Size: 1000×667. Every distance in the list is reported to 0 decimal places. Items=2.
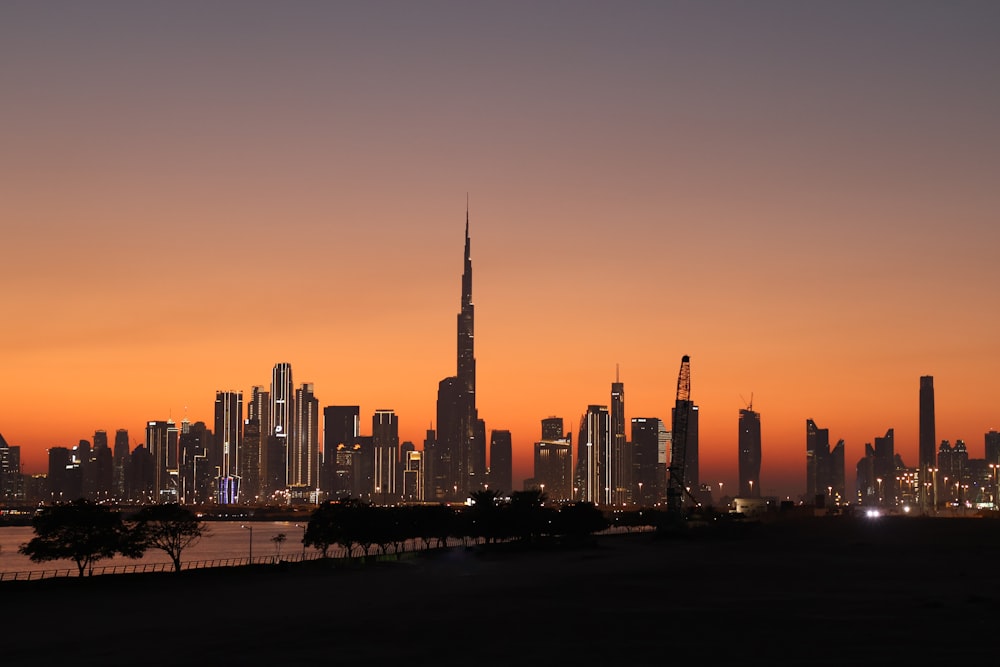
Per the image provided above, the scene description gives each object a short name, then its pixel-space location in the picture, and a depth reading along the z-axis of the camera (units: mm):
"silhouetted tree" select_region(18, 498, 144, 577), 144625
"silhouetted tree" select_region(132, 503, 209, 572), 160375
